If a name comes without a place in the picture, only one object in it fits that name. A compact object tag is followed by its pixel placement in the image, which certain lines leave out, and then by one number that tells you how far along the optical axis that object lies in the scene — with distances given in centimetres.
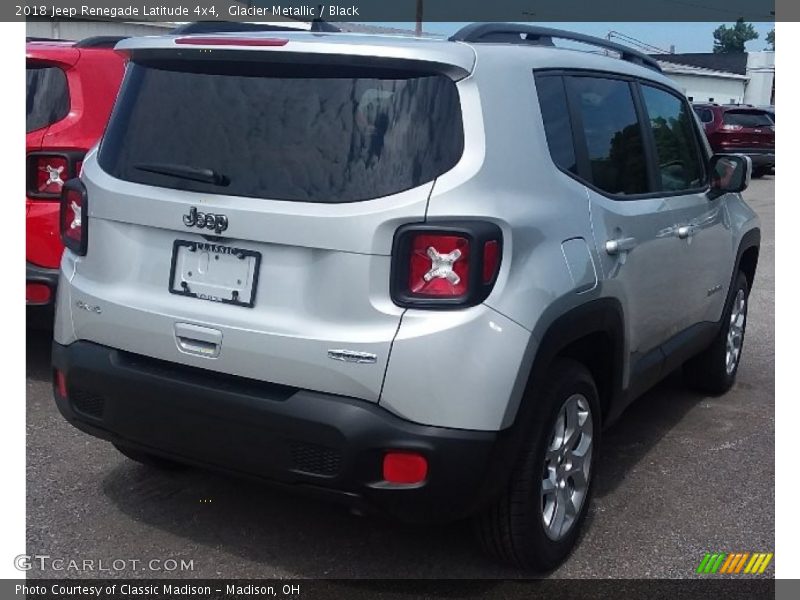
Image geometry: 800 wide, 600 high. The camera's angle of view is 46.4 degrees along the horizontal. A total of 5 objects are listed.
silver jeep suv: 288
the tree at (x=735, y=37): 9425
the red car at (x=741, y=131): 2322
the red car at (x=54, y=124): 500
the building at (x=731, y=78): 5058
